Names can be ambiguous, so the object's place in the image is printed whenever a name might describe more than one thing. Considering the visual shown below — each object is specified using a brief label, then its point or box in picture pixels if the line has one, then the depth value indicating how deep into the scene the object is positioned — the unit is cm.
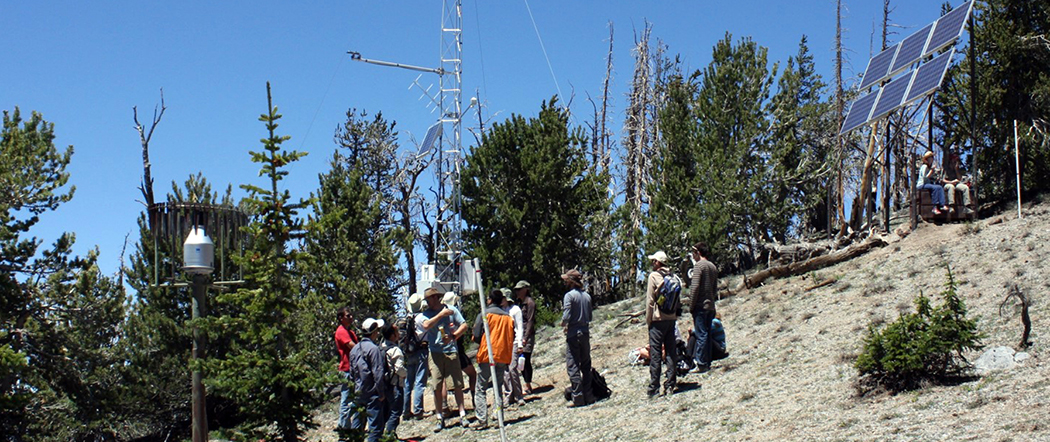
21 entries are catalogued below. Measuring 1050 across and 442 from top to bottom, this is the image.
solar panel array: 2202
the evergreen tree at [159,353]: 2734
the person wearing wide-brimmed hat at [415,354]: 1336
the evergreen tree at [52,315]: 2484
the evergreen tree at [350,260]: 2918
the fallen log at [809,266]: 2241
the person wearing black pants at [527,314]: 1379
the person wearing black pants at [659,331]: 1209
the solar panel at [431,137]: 3047
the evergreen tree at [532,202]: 3369
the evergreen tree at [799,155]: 3247
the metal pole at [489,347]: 1075
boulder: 1048
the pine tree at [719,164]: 3030
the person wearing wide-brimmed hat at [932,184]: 2230
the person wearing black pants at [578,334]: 1272
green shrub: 1029
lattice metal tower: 2959
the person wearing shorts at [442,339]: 1286
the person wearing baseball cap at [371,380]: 1104
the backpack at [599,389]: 1358
